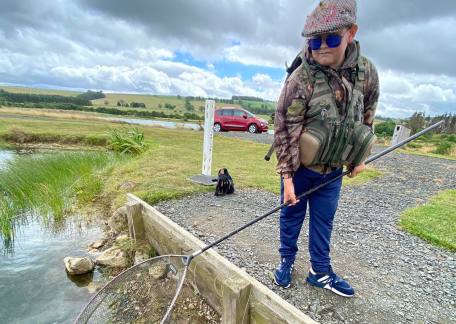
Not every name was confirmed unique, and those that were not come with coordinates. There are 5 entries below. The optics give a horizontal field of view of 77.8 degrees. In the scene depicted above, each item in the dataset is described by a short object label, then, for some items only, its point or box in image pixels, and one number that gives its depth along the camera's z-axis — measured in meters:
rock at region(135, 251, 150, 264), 4.30
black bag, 6.06
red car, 21.17
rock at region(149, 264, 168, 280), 3.06
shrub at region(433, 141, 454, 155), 17.48
